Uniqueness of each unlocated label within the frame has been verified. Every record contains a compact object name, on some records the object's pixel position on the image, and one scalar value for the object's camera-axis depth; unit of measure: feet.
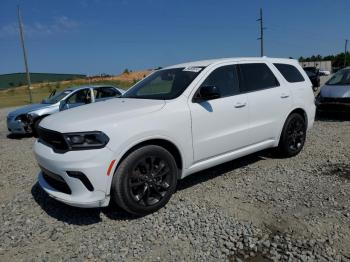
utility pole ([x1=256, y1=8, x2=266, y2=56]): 134.50
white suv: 11.59
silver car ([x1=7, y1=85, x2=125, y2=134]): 31.71
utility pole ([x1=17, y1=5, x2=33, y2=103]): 86.36
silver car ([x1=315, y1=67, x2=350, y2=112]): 30.53
